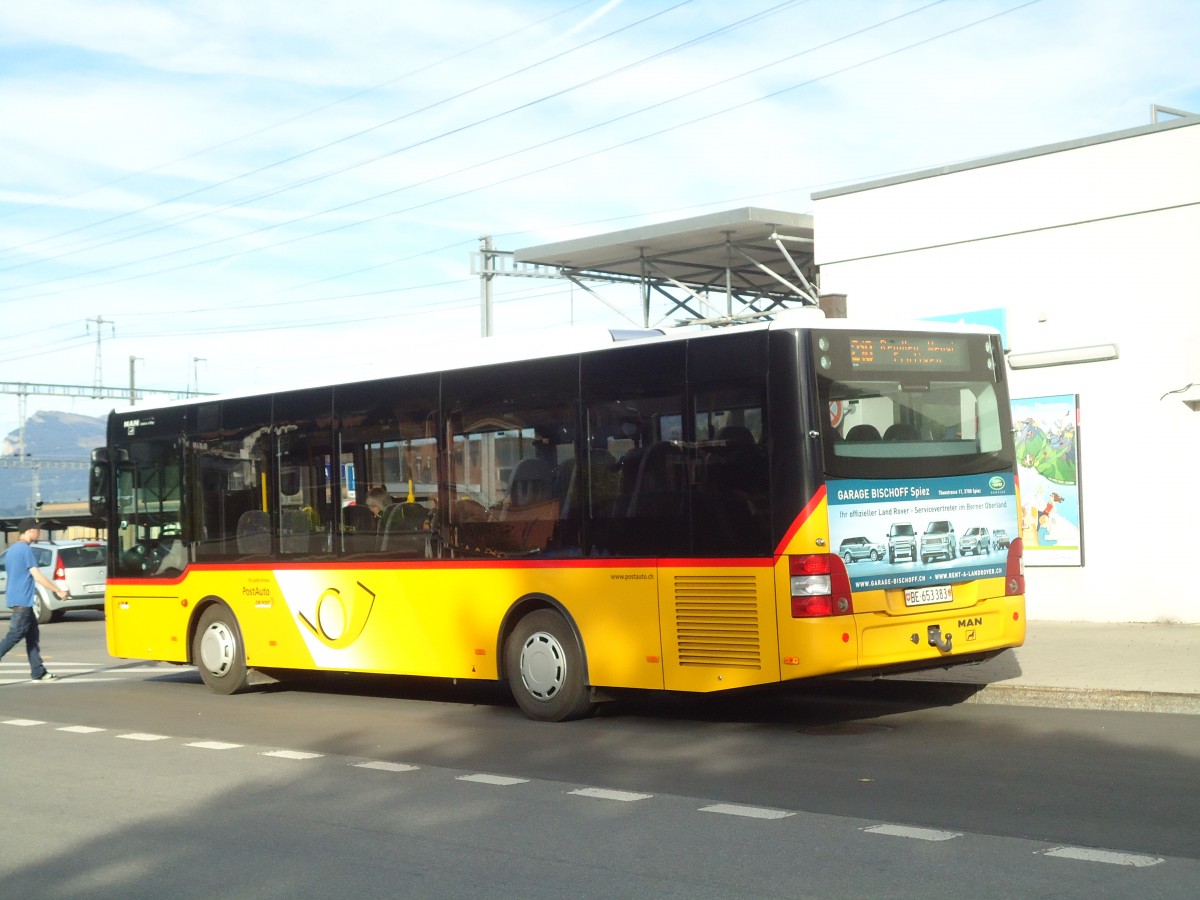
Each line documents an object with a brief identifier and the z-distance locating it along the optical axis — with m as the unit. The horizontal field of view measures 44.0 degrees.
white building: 16.58
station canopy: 21.92
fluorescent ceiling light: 17.11
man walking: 17.12
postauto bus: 10.41
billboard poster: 17.47
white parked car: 30.00
